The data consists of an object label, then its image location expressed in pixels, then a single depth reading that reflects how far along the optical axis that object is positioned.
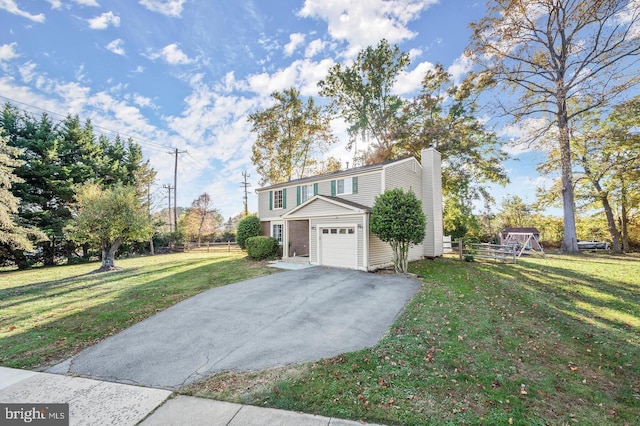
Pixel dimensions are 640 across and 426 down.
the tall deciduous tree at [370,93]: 23.75
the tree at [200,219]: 31.20
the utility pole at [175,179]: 27.89
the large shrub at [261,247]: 15.73
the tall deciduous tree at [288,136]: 26.70
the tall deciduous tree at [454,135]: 20.59
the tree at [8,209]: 12.11
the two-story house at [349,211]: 12.14
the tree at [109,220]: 12.87
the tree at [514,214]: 30.69
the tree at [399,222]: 10.62
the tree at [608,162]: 15.76
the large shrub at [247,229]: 18.61
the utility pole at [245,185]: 35.00
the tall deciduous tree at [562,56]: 14.08
